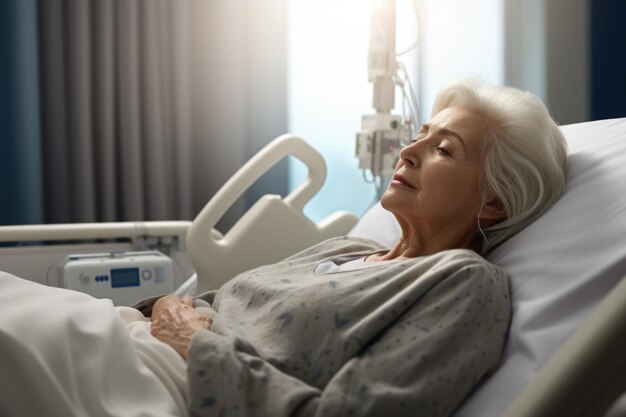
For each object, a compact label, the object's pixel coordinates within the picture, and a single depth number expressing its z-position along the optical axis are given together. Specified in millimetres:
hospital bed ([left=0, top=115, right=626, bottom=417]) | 808
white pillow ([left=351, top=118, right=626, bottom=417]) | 1205
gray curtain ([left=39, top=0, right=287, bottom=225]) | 3314
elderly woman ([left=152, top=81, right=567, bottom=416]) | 1168
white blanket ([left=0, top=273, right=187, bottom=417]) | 1078
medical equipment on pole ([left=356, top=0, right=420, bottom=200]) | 2855
